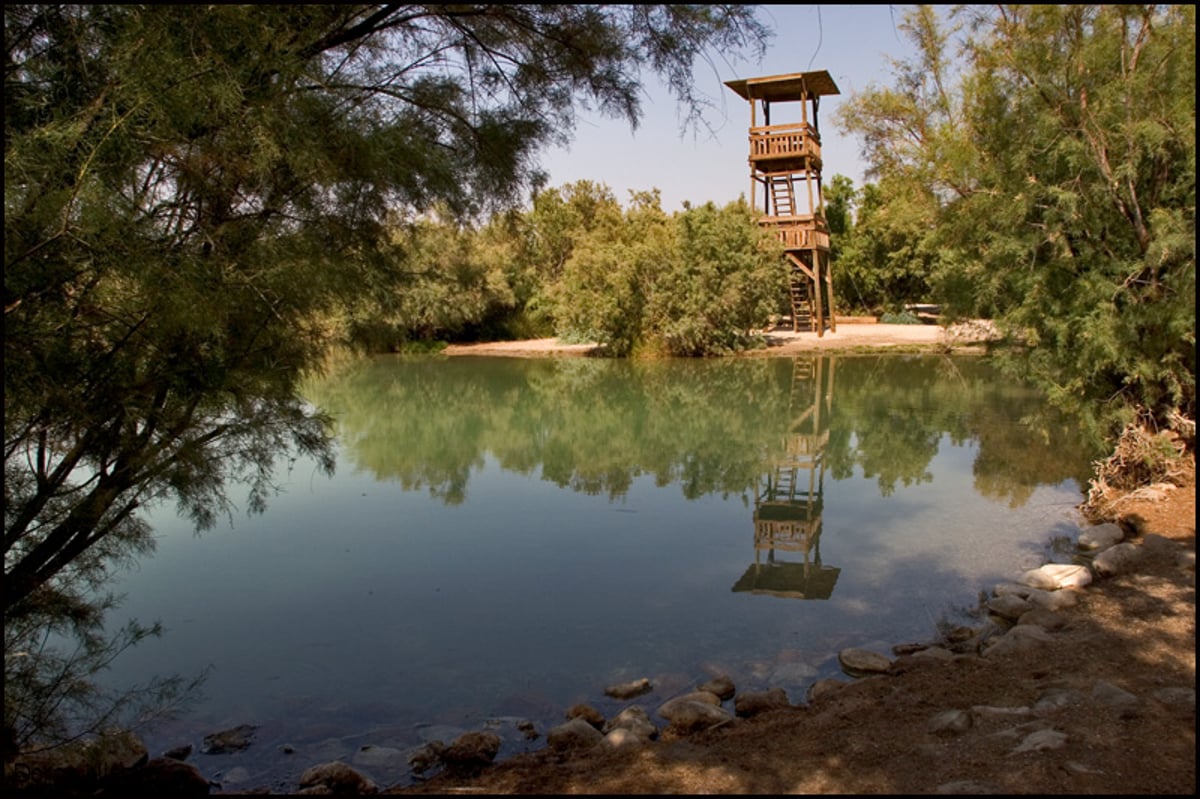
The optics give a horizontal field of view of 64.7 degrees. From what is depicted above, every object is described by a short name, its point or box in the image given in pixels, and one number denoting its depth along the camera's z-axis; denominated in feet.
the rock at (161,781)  13.39
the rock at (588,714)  16.03
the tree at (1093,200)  24.45
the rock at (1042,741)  11.62
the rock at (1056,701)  13.44
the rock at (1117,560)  21.81
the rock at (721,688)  17.11
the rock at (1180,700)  12.46
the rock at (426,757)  14.58
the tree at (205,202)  11.09
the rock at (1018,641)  17.31
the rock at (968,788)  10.46
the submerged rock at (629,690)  17.40
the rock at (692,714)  15.49
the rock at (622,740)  14.38
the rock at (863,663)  17.88
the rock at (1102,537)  24.91
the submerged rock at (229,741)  15.58
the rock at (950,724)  13.07
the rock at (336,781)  13.61
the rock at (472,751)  14.53
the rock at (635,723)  15.20
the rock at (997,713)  13.34
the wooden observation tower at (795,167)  83.51
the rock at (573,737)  14.98
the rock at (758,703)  16.21
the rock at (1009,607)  20.31
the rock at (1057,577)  21.39
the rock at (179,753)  15.26
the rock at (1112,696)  13.12
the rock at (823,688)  16.62
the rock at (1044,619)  18.58
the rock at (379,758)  14.76
